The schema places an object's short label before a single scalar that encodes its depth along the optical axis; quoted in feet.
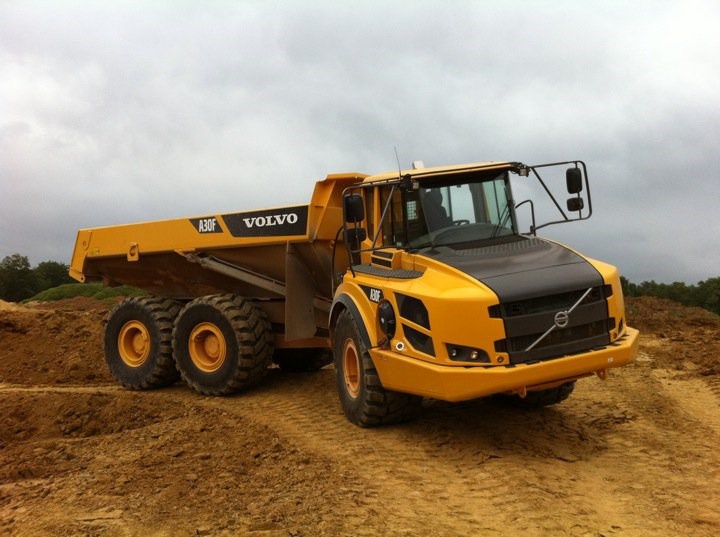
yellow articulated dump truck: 19.03
